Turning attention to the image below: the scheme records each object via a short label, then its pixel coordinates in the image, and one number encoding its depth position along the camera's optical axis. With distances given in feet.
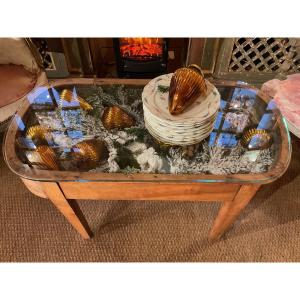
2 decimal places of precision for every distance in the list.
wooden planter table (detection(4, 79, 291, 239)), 2.98
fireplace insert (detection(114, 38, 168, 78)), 6.11
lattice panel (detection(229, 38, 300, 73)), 6.20
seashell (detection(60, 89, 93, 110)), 3.98
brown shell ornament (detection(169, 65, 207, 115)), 3.08
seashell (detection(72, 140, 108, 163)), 3.35
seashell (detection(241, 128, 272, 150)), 3.51
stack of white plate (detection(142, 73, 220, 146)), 3.11
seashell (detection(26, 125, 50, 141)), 3.55
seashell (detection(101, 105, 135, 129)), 3.72
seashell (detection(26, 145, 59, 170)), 3.23
